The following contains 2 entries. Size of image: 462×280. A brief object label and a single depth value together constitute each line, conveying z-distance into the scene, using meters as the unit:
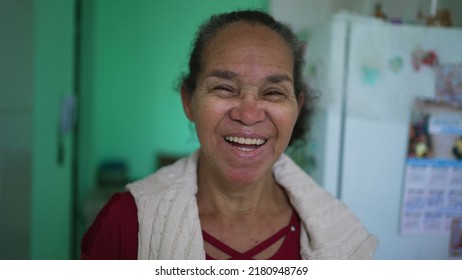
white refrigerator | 1.30
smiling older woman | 0.68
